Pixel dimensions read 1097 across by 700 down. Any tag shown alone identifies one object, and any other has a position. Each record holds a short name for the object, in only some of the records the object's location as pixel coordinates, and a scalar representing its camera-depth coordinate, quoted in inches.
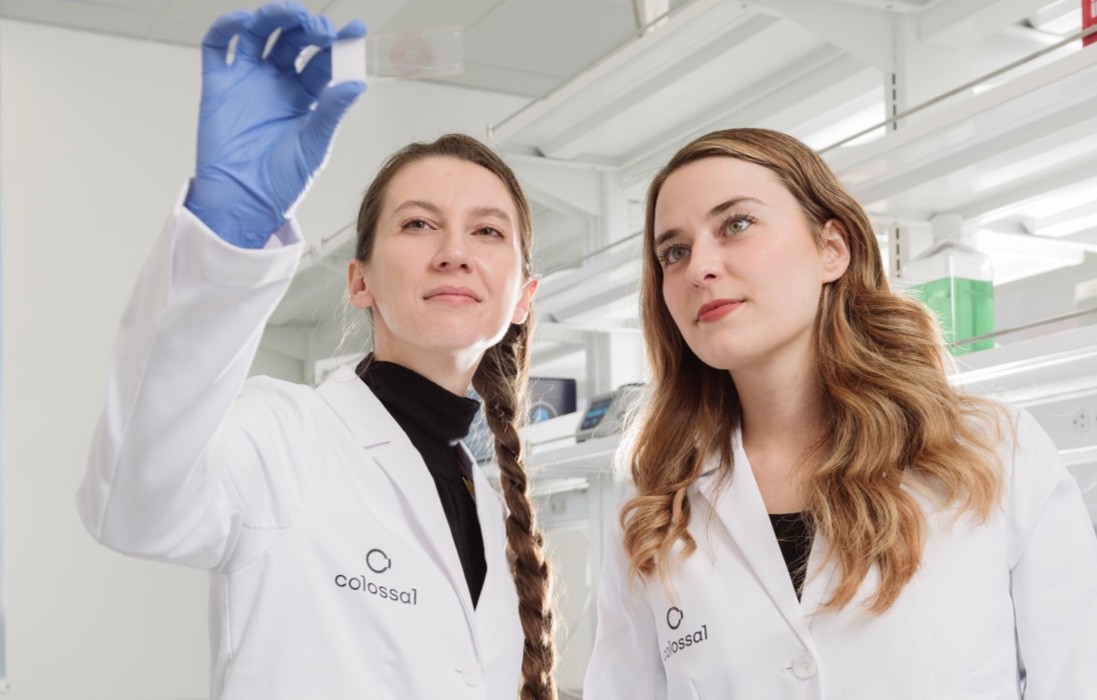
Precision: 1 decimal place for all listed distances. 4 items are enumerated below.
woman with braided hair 34.4
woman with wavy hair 49.7
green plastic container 74.3
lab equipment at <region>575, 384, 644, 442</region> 98.7
